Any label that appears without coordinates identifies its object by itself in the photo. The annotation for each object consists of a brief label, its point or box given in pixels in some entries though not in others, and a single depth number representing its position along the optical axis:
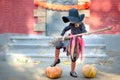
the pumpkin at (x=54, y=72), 8.26
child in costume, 8.23
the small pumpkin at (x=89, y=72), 8.39
